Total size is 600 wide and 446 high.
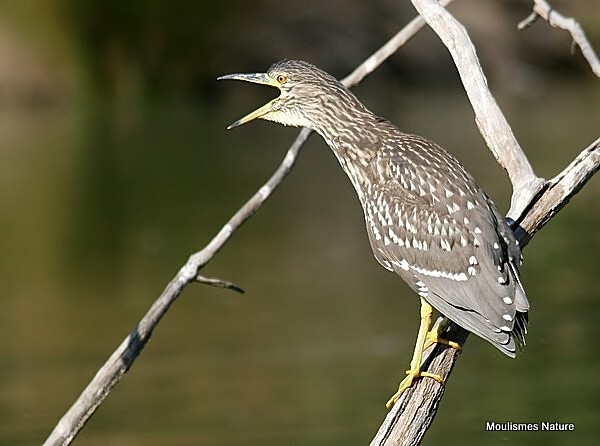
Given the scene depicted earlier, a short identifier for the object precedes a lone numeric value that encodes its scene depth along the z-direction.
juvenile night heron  8.88
